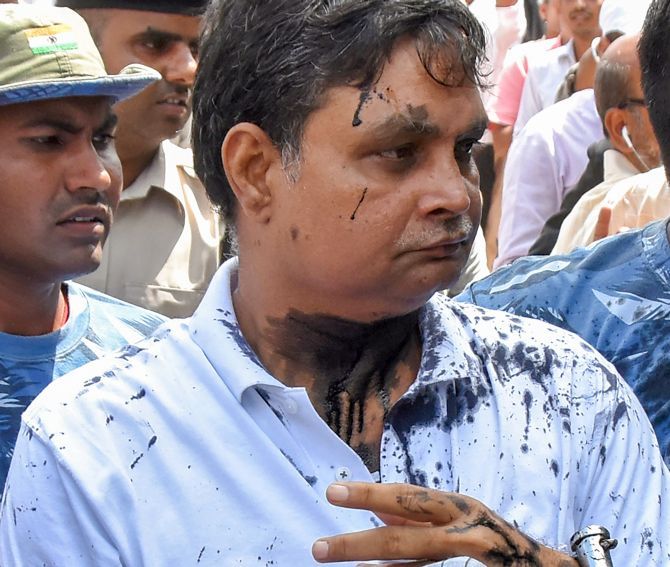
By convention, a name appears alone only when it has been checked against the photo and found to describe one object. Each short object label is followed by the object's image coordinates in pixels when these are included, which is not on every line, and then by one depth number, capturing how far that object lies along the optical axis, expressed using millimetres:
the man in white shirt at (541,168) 5910
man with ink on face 2020
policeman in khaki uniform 4406
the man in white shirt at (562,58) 7617
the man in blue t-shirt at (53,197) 3270
